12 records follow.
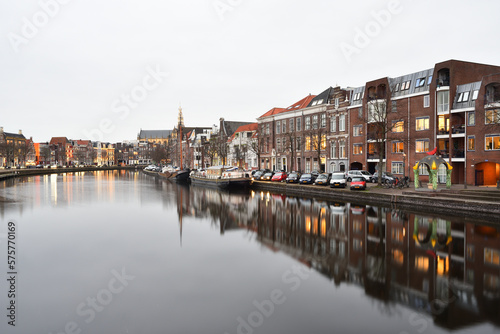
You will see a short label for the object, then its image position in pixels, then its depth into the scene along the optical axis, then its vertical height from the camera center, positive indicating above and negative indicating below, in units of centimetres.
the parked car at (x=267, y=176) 5411 -280
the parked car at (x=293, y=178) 4694 -272
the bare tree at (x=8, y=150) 10431 +352
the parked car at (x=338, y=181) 3831 -262
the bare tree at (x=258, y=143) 7071 +311
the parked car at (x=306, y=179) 4444 -273
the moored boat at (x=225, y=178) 5191 -301
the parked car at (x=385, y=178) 3881 -244
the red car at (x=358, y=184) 3509 -273
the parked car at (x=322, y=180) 4175 -272
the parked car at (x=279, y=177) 5110 -278
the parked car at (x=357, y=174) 4404 -227
